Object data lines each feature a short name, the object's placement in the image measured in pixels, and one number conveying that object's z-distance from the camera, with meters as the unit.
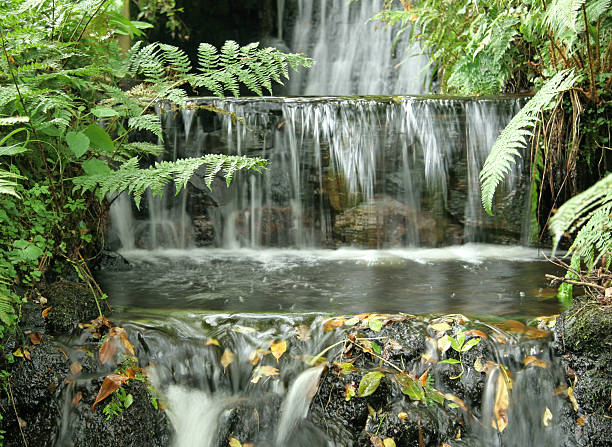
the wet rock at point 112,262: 4.61
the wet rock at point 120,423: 2.51
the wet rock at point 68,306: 2.91
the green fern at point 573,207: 1.57
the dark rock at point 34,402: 2.52
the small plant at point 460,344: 2.73
